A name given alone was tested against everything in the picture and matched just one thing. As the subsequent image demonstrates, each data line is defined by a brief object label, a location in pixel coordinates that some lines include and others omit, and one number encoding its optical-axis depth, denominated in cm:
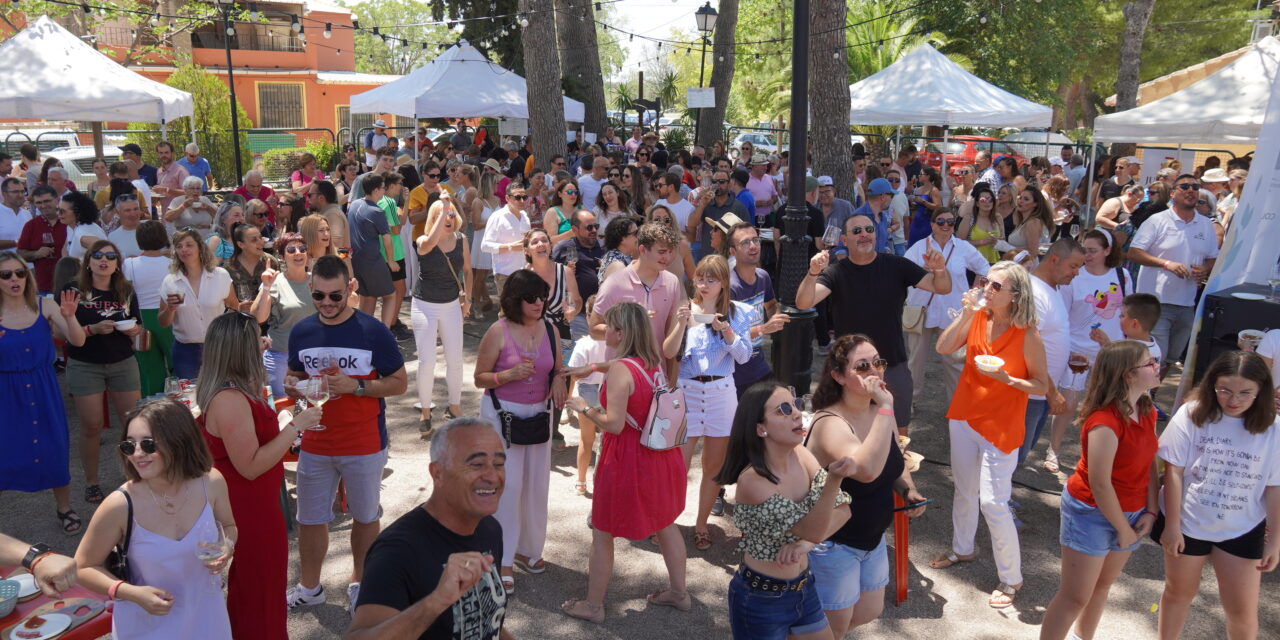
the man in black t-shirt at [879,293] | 556
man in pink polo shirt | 552
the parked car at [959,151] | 2280
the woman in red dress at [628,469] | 438
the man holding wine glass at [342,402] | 427
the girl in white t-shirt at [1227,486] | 379
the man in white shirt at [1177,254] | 764
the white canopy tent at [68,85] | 1097
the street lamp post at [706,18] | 1966
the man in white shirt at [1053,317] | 521
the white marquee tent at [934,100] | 1359
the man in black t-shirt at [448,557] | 235
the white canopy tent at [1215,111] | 1062
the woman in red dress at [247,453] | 363
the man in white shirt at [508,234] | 808
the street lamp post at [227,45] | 1619
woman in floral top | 326
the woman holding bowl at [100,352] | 564
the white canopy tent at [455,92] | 1489
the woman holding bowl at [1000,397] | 467
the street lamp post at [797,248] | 593
